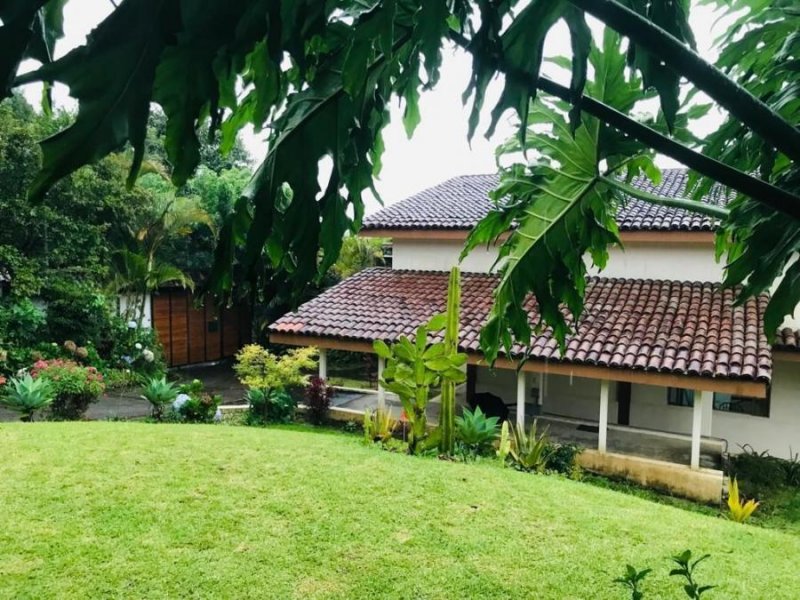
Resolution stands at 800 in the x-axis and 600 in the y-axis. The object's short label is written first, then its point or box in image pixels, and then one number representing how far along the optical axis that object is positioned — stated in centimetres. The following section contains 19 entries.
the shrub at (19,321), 1154
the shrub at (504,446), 811
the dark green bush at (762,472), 808
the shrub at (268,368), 1088
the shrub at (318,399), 1078
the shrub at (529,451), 793
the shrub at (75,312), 1283
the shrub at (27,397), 909
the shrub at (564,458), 816
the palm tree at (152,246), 1465
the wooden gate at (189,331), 1719
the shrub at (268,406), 1091
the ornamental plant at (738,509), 673
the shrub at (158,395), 1023
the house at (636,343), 798
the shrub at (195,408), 1035
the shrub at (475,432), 847
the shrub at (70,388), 976
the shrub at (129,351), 1385
